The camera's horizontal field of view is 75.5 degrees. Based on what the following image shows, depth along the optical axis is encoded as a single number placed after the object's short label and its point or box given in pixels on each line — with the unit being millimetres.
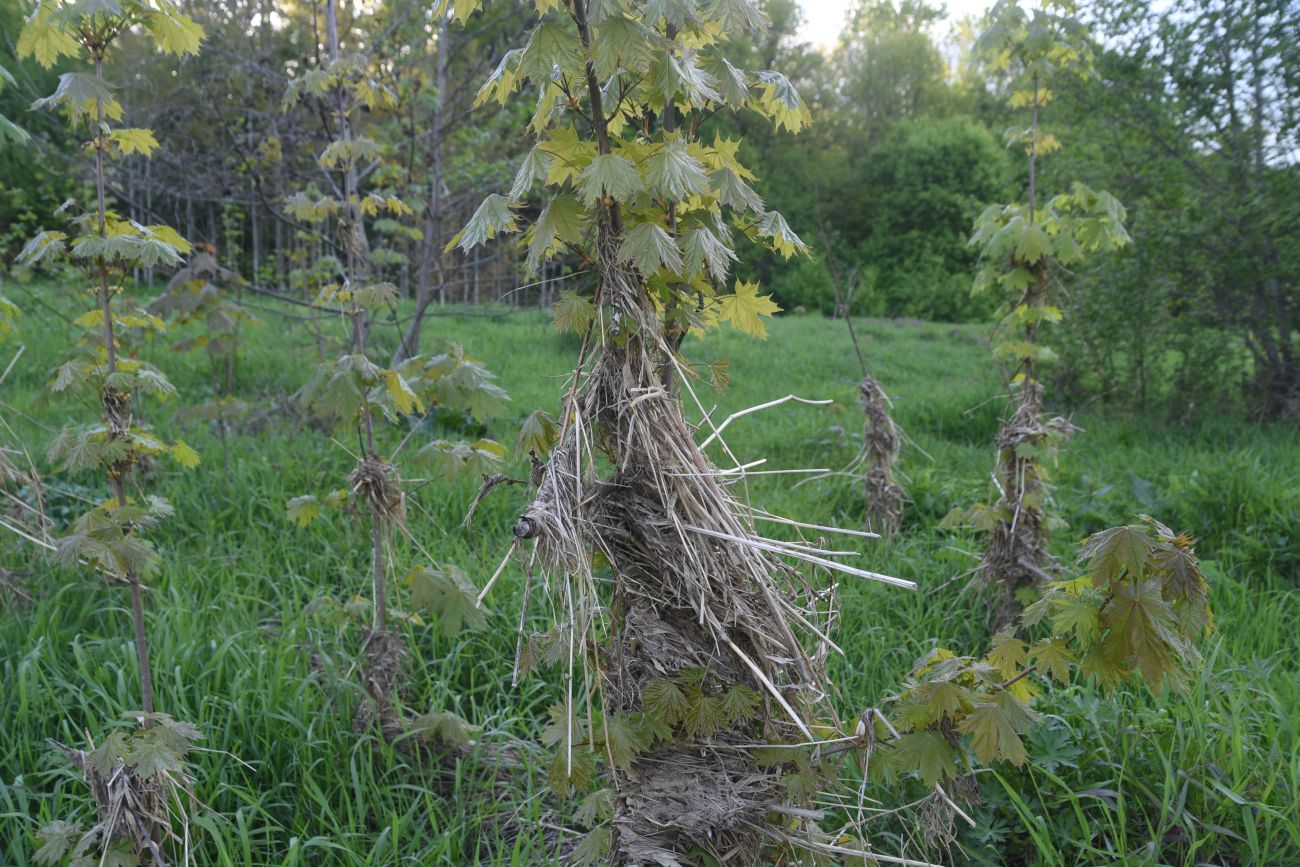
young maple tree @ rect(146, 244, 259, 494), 4824
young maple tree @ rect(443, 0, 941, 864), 1521
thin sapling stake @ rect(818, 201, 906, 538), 4602
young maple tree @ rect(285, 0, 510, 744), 2670
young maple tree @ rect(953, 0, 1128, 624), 3744
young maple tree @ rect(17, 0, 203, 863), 1953
